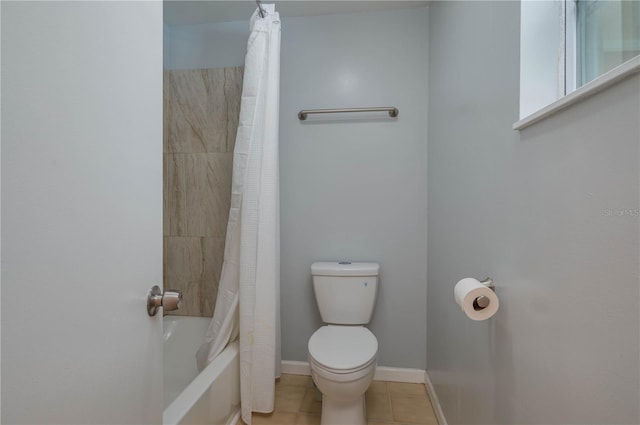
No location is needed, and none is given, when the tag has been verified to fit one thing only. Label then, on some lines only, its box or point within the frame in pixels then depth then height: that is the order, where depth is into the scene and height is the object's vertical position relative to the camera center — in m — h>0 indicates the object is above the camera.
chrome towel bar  1.77 +0.61
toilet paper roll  0.79 -0.26
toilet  1.22 -0.66
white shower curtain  1.42 -0.14
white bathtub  1.07 -0.81
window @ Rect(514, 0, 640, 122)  0.67 +0.40
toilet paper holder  0.80 -0.27
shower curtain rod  1.44 +1.03
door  0.38 +0.00
